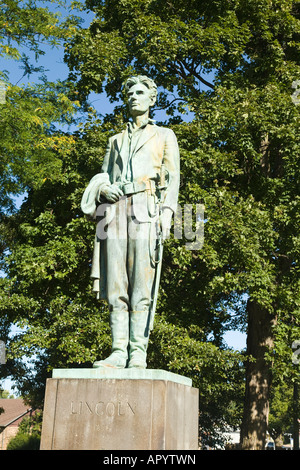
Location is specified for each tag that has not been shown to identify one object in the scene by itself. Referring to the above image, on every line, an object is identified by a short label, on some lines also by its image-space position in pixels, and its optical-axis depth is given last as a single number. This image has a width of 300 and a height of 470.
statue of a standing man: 6.00
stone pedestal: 5.06
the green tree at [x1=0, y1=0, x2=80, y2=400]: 16.27
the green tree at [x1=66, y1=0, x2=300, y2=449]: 15.30
